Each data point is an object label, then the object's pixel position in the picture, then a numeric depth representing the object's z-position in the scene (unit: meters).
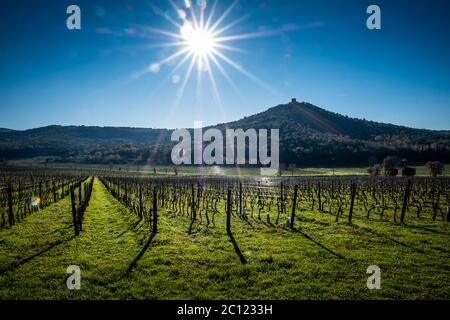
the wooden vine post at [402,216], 19.42
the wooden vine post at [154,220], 16.62
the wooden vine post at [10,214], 18.98
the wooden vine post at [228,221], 16.99
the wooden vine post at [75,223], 16.30
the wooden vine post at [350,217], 19.45
